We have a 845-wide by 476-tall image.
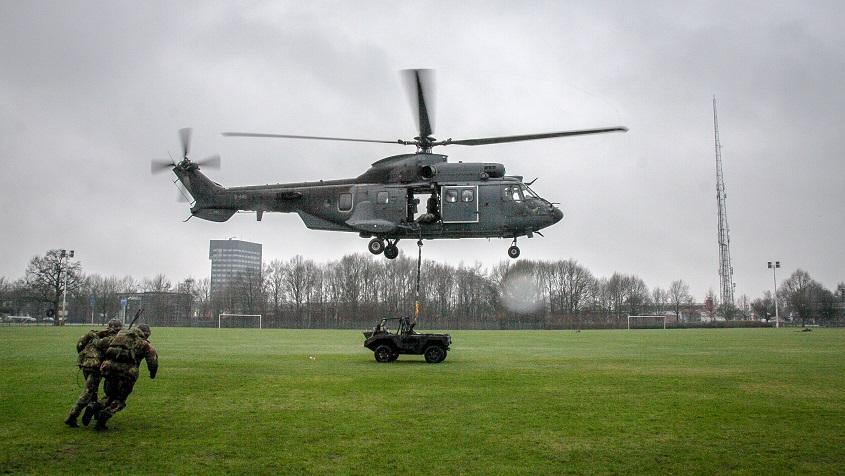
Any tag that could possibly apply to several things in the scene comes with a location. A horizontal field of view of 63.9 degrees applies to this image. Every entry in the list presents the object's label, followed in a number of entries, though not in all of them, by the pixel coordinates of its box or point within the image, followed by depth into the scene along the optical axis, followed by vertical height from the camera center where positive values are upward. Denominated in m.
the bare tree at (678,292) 189.62 +3.21
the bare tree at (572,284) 132.62 +4.06
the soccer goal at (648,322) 121.12 -3.38
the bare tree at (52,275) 95.25 +4.91
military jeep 29.78 -1.63
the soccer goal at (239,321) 123.28 -2.47
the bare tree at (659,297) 178.32 +1.85
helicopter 22.47 +3.63
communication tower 134.05 +7.88
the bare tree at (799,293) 130.12 +2.34
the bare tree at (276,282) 135.25 +4.99
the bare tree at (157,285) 156.71 +5.54
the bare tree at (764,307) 157.62 -0.97
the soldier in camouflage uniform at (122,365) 14.11 -1.19
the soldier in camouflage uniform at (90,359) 14.23 -1.05
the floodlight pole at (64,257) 90.21 +7.04
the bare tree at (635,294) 149.75 +2.26
